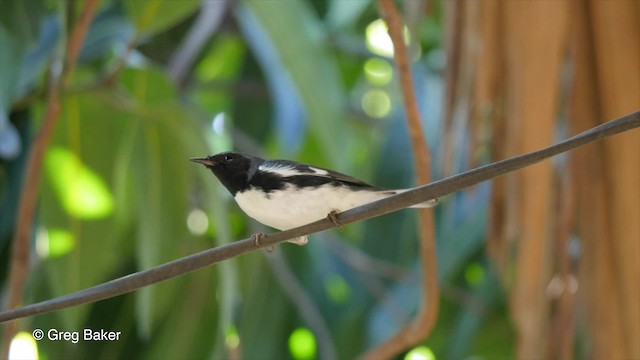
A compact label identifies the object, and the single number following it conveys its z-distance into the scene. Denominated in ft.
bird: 16.62
